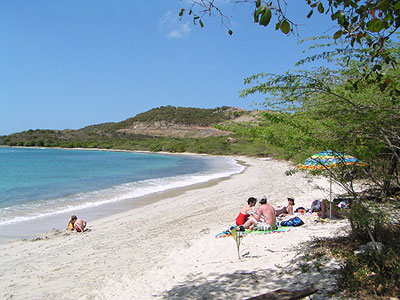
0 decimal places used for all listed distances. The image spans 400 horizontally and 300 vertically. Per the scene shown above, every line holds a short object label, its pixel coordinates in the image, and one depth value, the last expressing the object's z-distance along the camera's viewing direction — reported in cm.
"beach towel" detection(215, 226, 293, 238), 672
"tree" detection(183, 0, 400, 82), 240
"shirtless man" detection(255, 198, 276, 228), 699
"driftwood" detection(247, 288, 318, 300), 330
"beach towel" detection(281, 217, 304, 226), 711
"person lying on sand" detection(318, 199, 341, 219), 763
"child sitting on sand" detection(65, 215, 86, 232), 902
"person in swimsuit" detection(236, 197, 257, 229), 727
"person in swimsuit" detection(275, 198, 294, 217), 880
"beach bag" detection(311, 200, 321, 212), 862
